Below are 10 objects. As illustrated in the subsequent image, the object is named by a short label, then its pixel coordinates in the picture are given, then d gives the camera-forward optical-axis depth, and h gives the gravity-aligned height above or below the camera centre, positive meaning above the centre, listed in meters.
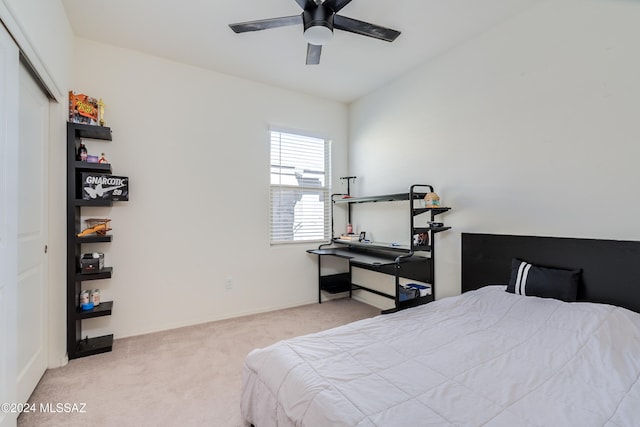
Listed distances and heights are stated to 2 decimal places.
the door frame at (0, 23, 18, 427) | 1.35 -0.02
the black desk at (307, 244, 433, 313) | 2.86 -0.54
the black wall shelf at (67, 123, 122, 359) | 2.31 -0.27
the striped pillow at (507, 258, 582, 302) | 1.88 -0.46
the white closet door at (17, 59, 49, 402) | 1.75 -0.13
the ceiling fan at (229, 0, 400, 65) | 1.85 +1.30
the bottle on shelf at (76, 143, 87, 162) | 2.45 +0.52
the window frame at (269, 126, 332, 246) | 3.62 +0.31
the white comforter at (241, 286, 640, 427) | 1.02 -0.70
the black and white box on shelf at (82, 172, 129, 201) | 2.44 +0.24
